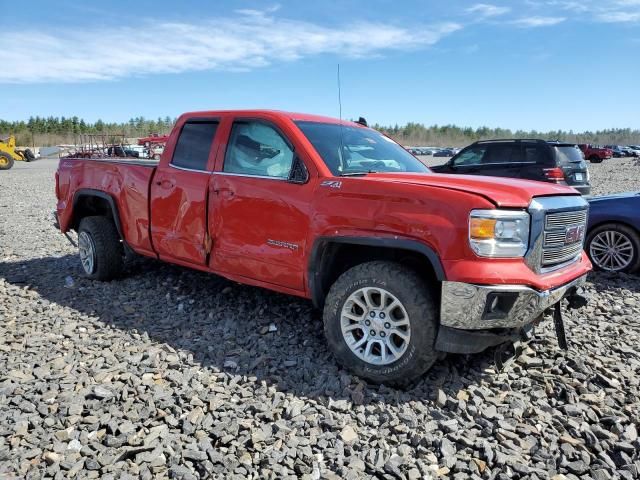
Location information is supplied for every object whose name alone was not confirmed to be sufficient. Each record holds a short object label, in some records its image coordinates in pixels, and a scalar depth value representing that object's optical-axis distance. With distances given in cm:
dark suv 1065
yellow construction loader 2939
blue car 627
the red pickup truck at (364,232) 313
